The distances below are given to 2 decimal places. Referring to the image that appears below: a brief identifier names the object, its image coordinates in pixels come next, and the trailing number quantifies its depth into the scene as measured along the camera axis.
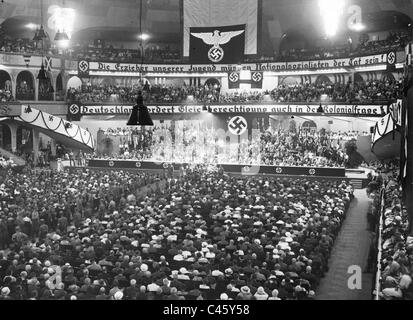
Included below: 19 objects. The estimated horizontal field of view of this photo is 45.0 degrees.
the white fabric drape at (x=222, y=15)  35.09
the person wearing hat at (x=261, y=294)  10.53
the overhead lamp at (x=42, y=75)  18.94
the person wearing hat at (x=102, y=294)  10.30
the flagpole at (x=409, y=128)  16.58
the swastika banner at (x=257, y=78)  38.69
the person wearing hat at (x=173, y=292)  10.42
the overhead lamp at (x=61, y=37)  21.99
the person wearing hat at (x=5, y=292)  10.63
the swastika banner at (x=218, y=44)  35.59
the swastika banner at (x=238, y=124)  32.44
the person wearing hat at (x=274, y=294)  10.65
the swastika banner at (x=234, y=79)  38.91
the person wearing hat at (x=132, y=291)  10.74
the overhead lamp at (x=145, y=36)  45.97
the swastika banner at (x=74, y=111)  37.69
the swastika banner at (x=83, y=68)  38.88
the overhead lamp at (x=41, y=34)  20.55
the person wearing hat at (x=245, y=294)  10.11
